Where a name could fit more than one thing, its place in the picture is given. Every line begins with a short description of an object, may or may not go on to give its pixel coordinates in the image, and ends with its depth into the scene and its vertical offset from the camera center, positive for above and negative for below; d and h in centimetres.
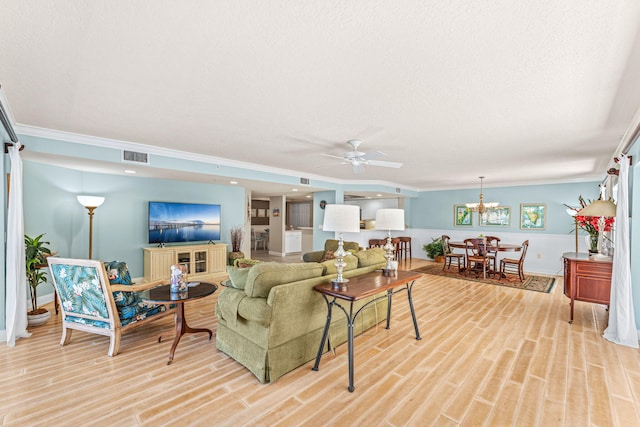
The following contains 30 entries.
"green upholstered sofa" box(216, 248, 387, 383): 227 -92
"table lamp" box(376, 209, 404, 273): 315 -9
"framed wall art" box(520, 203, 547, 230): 711 -3
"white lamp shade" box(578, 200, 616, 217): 347 +8
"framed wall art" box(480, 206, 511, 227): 765 -7
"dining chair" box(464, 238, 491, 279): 618 -94
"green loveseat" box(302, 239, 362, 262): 500 -73
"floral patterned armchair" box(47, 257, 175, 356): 263 -87
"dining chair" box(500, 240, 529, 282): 596 -122
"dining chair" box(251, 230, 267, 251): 1105 -112
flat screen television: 547 -24
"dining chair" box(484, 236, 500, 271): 612 -70
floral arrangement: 402 -12
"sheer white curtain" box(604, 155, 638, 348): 302 -72
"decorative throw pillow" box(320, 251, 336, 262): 482 -74
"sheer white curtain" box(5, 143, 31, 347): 288 -52
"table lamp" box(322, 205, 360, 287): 264 -6
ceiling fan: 364 +75
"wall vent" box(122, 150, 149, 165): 392 +75
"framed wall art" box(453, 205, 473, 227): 828 -6
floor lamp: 421 +10
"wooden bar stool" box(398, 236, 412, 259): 846 -100
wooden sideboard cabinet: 350 -81
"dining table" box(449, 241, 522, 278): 600 -71
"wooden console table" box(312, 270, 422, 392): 223 -67
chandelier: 698 +20
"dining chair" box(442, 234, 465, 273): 678 -86
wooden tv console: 522 -96
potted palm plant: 330 -75
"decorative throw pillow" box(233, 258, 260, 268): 361 -65
